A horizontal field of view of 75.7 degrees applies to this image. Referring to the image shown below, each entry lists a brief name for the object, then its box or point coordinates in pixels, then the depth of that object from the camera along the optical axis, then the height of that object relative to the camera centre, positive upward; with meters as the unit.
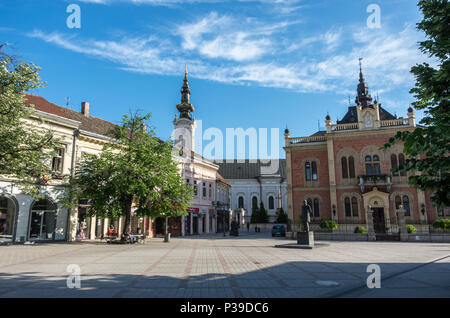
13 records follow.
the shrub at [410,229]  26.44 -1.73
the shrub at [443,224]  26.17 -1.28
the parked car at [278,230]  33.78 -2.35
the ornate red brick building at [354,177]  31.38 +3.76
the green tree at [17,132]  13.82 +3.99
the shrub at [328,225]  29.81 -1.52
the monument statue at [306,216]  18.98 -0.38
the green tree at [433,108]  5.99 +2.93
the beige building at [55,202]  20.53 +0.64
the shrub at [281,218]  52.75 -1.41
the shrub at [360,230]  27.95 -1.90
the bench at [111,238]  22.94 -2.17
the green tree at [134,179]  20.59 +2.25
